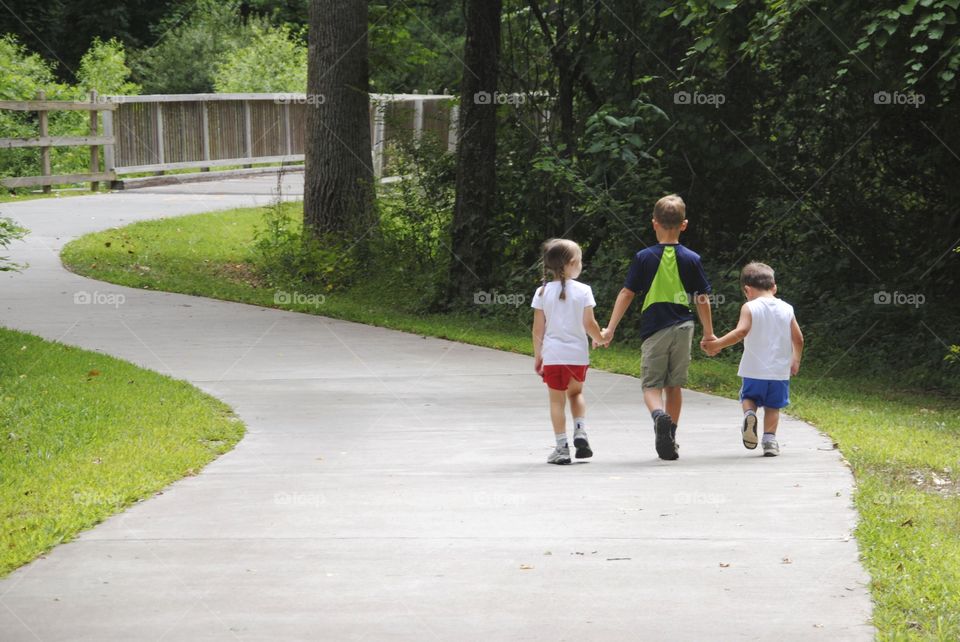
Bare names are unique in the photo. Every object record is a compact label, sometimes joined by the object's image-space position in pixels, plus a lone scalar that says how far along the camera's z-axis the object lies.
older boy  15.87
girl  15.55
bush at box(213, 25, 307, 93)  76.31
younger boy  15.91
